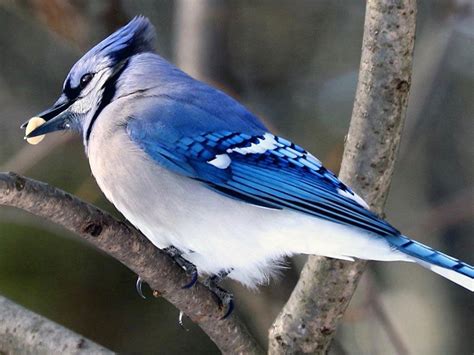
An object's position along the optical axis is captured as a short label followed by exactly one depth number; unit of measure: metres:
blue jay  3.06
